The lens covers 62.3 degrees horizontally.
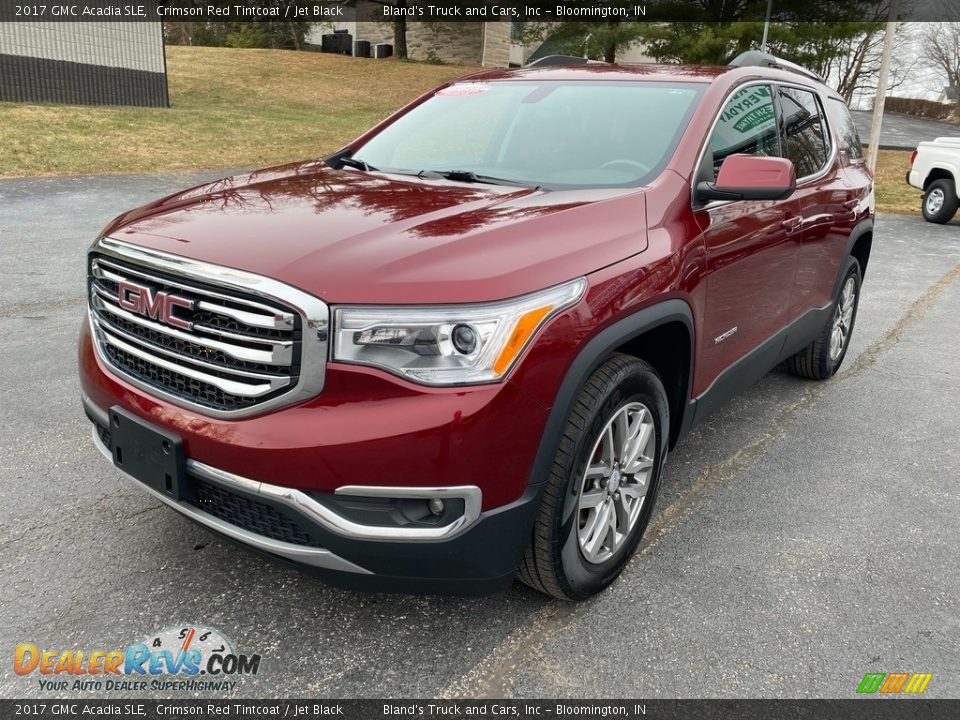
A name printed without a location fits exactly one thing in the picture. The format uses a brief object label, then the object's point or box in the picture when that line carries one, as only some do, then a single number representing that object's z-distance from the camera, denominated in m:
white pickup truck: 13.61
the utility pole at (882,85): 18.44
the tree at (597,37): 27.09
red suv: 2.10
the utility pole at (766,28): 22.38
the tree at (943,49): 39.97
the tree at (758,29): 24.33
